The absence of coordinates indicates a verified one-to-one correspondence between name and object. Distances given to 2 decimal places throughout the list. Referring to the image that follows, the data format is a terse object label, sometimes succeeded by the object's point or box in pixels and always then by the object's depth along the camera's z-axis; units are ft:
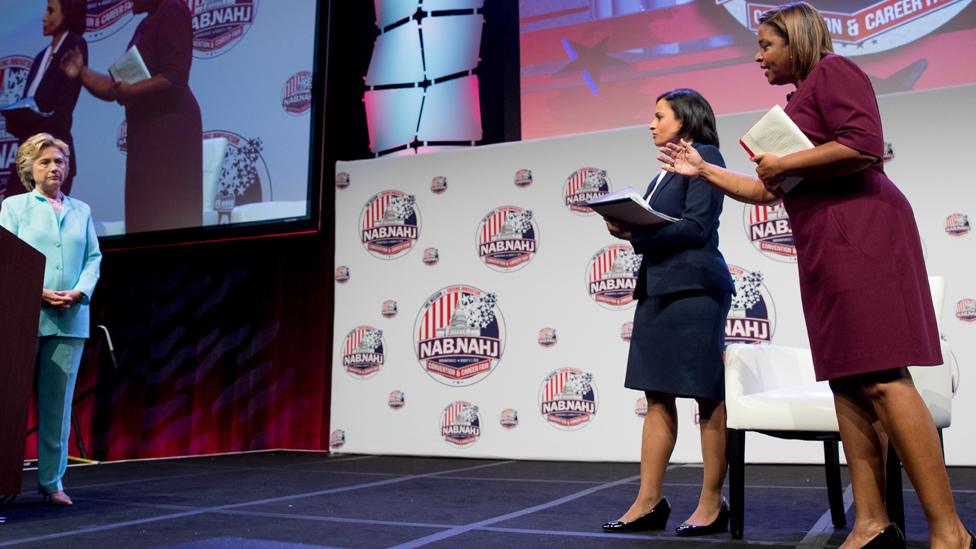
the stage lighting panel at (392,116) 18.54
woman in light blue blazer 10.25
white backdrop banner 13.09
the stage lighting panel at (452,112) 17.97
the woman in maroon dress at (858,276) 5.82
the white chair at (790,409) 7.27
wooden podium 9.14
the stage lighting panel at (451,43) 18.12
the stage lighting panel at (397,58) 18.63
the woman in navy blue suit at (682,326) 7.93
